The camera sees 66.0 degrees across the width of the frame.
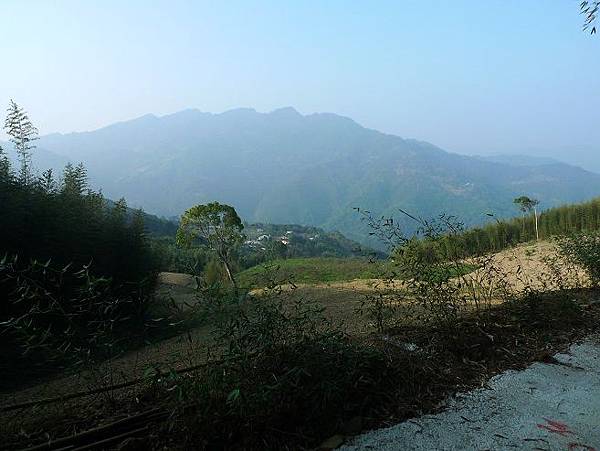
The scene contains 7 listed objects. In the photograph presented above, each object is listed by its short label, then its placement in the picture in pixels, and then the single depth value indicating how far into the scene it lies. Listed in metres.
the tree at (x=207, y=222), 18.78
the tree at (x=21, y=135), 12.76
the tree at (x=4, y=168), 9.27
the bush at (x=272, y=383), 2.24
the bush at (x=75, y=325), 2.64
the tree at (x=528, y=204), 23.83
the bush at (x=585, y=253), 6.25
